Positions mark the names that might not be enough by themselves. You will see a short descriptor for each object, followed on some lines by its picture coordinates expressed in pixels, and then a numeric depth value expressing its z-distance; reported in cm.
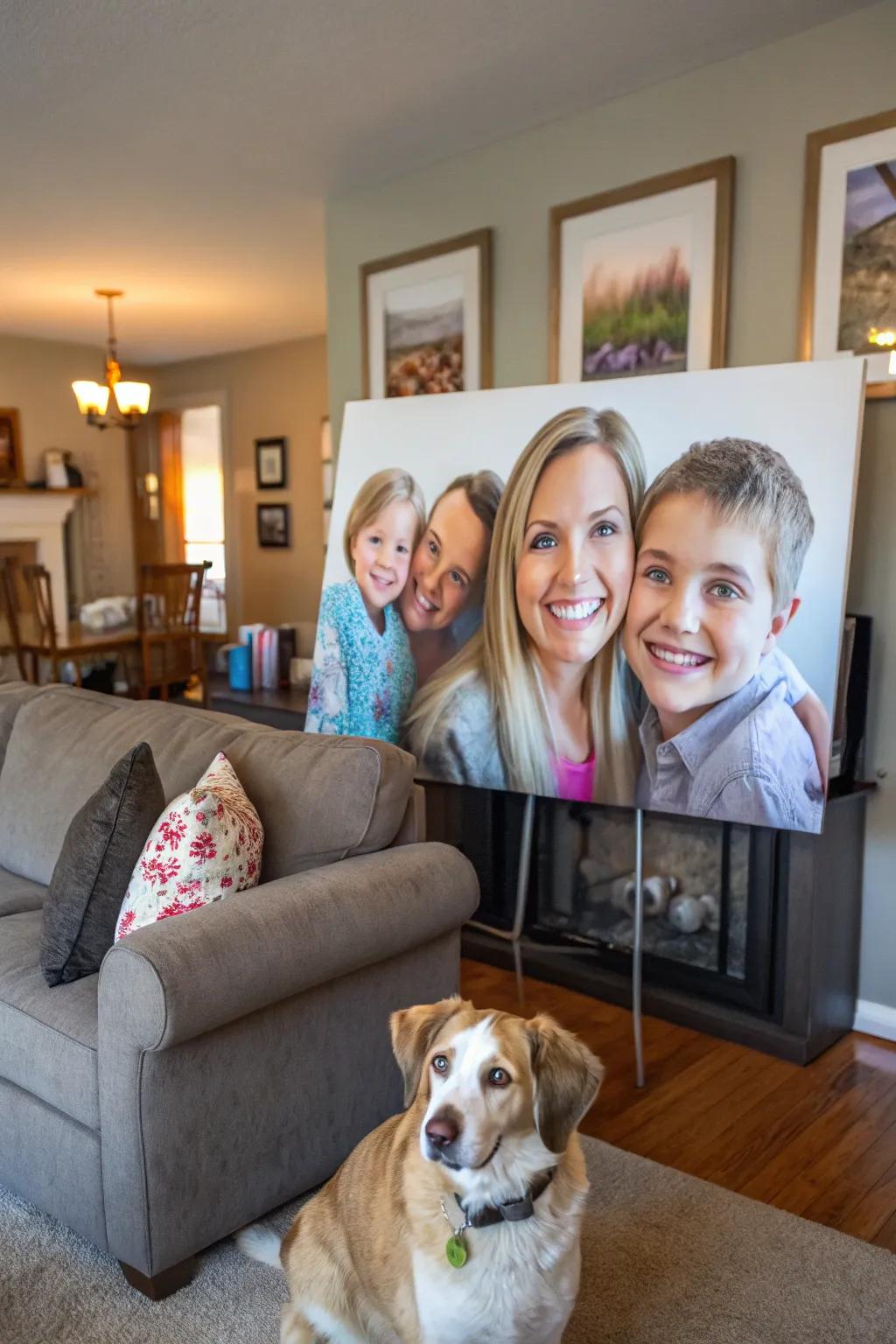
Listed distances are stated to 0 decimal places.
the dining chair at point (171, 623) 627
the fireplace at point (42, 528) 697
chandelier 532
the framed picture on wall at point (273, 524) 714
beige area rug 176
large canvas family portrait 239
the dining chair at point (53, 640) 603
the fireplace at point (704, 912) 267
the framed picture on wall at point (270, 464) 706
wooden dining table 610
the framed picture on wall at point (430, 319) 347
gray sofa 175
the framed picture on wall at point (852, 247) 253
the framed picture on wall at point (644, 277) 287
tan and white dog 131
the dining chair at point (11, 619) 639
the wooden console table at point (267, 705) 393
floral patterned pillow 198
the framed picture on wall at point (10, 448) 701
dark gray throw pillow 205
